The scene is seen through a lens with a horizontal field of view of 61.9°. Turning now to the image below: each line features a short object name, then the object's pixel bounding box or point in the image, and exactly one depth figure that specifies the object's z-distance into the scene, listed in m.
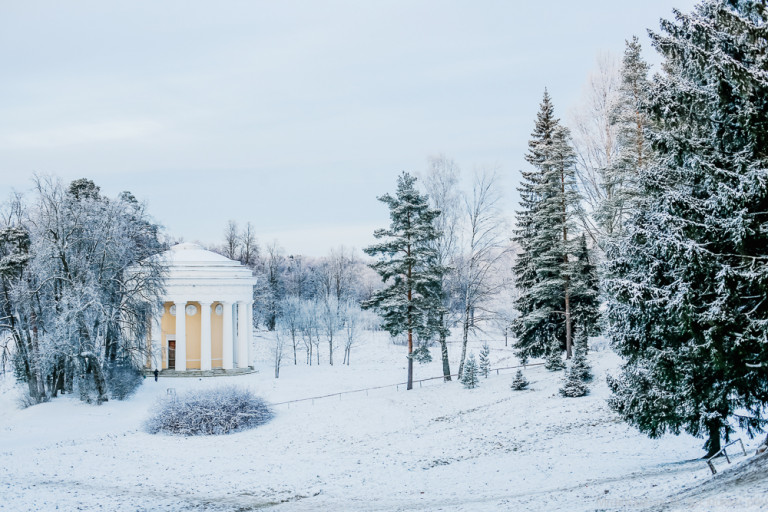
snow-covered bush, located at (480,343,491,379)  32.82
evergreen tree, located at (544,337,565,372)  31.38
